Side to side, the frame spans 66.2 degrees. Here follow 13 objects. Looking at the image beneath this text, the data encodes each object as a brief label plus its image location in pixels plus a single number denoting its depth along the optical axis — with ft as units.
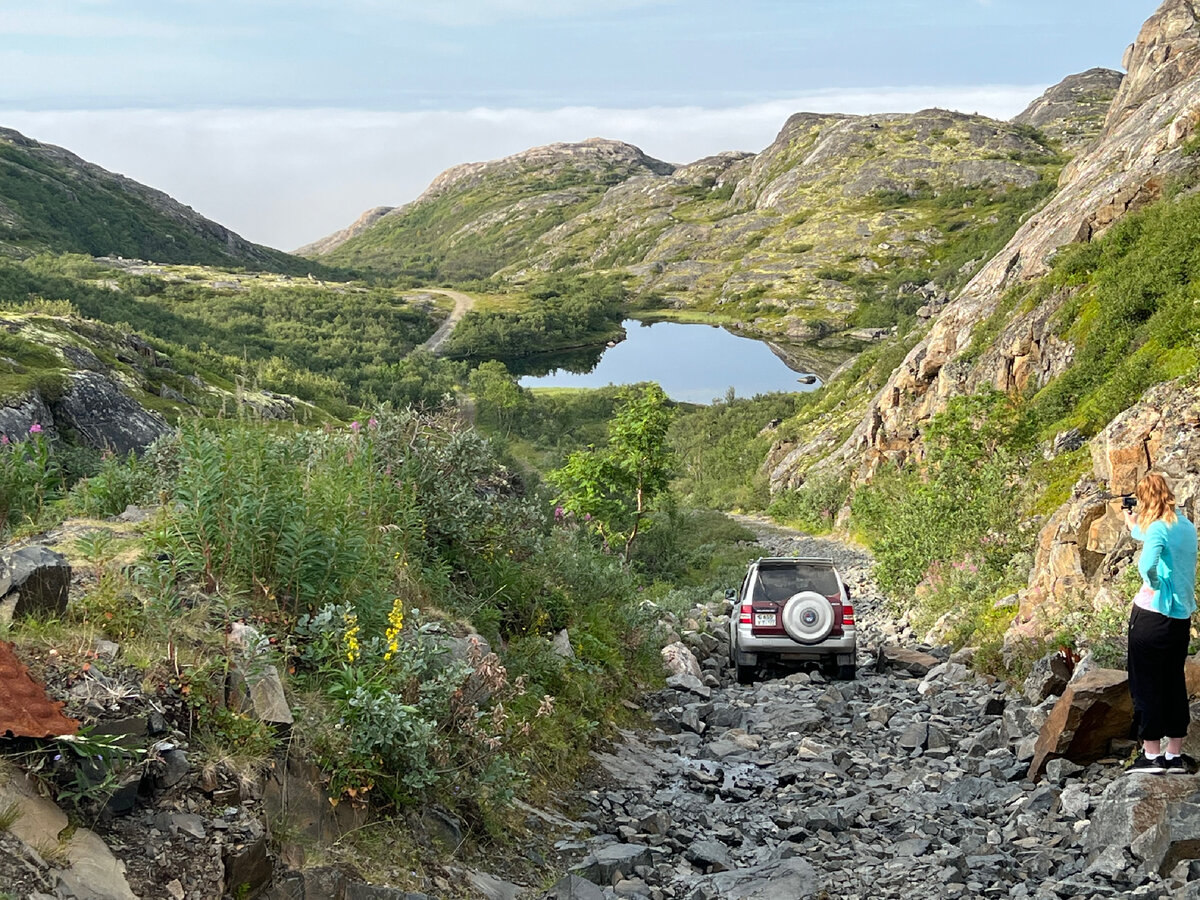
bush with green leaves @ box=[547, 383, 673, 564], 76.84
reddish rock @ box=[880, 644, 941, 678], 45.52
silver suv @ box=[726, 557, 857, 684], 43.29
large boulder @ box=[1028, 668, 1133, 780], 25.32
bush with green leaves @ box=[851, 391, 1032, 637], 54.19
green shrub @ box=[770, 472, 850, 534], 122.72
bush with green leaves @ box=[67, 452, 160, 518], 26.20
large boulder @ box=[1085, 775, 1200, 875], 18.38
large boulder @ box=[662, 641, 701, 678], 44.11
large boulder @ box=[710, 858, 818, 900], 19.34
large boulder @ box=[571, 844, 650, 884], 20.07
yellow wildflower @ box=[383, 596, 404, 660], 19.06
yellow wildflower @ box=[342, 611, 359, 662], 18.60
